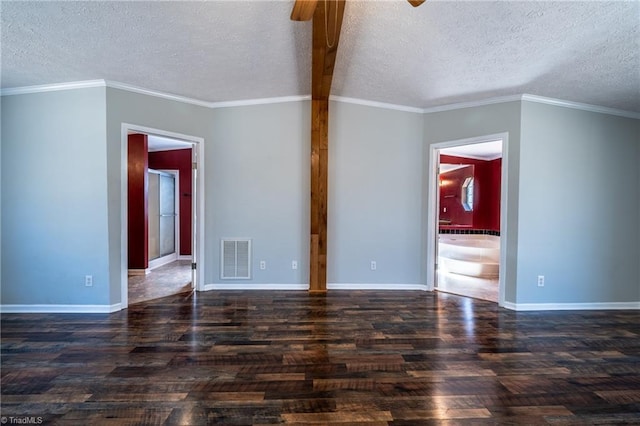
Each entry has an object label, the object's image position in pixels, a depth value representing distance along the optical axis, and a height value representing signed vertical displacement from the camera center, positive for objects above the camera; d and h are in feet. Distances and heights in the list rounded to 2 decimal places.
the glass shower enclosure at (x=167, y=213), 20.43 -0.60
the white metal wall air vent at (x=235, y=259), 13.11 -2.43
